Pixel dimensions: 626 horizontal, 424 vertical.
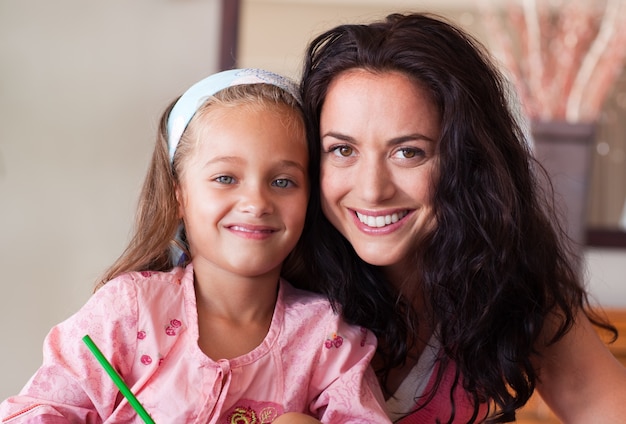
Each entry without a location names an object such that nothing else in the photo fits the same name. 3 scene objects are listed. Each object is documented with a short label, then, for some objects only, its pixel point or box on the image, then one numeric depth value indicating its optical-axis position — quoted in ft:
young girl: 4.73
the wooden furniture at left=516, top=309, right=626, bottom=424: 9.04
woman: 4.97
